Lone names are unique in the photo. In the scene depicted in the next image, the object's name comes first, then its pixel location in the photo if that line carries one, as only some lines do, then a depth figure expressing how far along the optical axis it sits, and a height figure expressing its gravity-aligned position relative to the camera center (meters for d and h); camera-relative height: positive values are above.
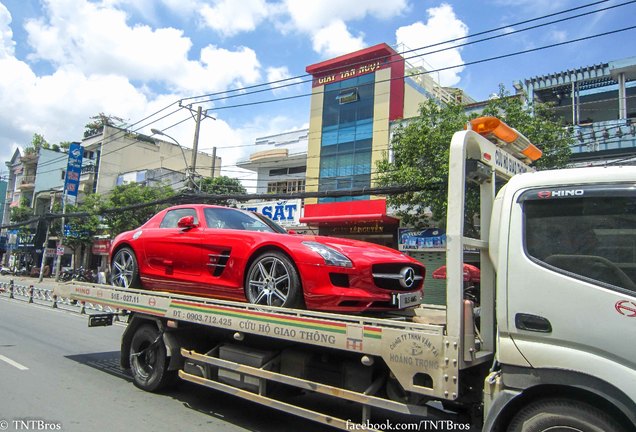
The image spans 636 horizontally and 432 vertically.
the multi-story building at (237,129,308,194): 27.19 +7.03
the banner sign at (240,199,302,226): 22.86 +3.41
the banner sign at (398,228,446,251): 18.05 +1.89
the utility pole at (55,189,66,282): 27.88 +1.10
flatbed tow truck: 2.68 -0.31
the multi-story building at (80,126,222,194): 39.23 +9.83
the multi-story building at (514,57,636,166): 19.81 +9.35
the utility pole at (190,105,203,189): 21.48 +6.54
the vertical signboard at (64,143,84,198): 30.28 +6.36
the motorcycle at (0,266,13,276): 43.21 -0.97
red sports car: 4.32 +0.13
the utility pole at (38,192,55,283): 31.36 +1.65
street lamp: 20.27 +5.99
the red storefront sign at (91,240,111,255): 35.69 +1.54
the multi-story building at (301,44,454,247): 20.95 +7.73
